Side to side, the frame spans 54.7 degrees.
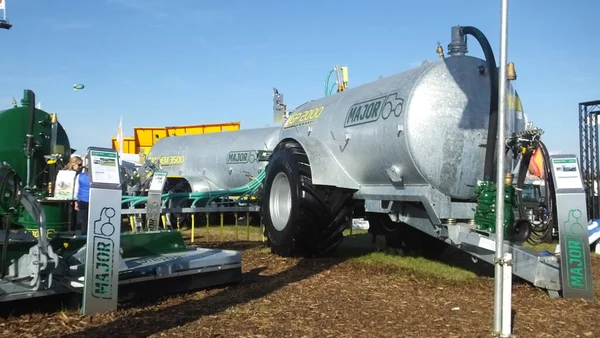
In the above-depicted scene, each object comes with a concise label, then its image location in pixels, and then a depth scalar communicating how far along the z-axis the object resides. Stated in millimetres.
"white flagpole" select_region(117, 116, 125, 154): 20062
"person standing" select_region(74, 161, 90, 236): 7957
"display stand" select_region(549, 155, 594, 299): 5309
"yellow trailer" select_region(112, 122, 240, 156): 18634
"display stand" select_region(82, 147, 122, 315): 4621
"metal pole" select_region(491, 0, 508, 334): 3980
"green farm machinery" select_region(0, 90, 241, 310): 4633
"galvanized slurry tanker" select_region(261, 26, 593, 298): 5750
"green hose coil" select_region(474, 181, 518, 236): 5664
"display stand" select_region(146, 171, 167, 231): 8422
